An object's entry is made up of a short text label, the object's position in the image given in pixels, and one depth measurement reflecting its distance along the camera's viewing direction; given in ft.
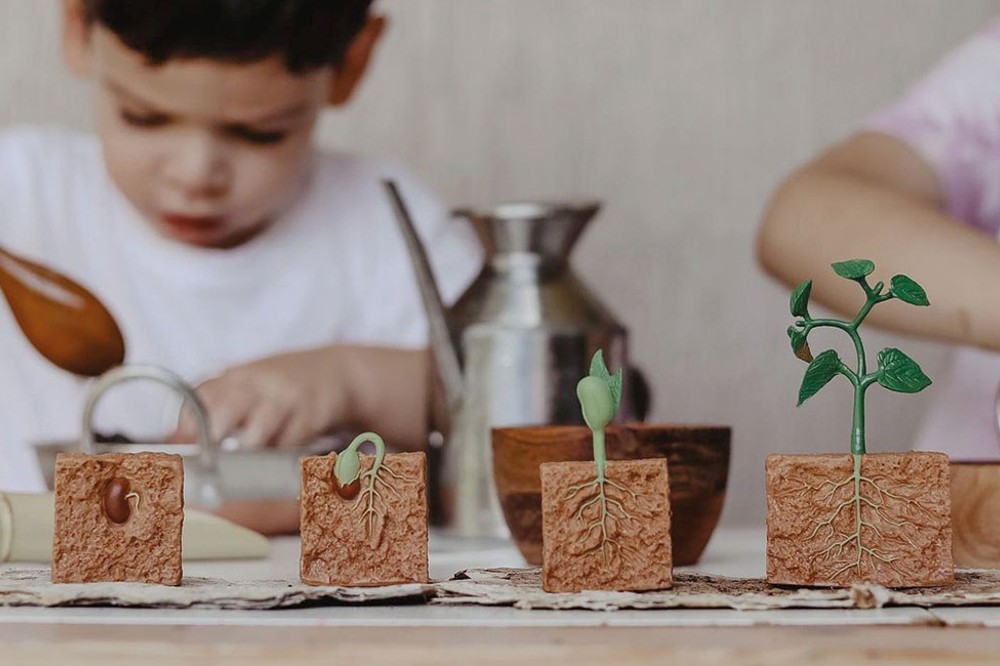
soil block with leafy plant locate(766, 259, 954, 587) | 2.46
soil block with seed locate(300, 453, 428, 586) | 2.48
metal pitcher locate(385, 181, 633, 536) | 3.35
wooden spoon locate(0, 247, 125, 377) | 3.65
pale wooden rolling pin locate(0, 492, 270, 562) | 2.82
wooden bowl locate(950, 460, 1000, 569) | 2.70
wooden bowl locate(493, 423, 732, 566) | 2.77
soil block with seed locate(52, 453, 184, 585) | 2.49
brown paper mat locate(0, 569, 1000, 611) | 2.37
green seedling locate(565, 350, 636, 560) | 2.45
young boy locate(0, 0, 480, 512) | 4.31
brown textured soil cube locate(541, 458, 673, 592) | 2.45
